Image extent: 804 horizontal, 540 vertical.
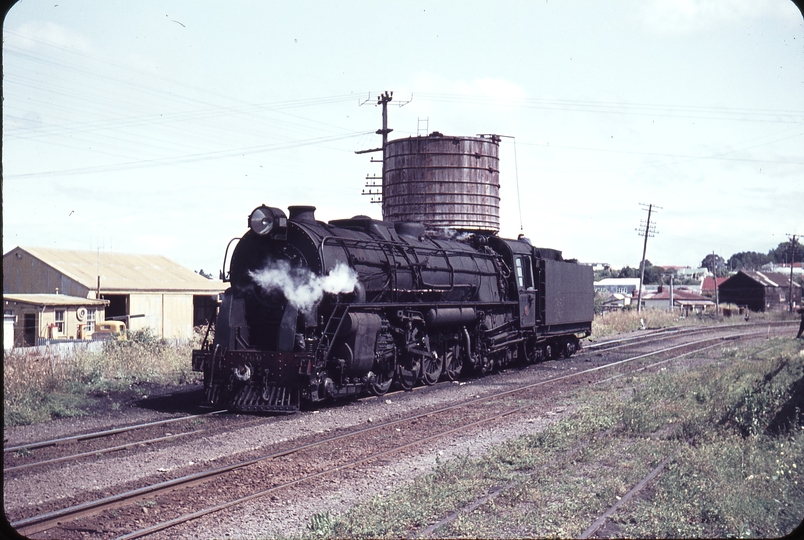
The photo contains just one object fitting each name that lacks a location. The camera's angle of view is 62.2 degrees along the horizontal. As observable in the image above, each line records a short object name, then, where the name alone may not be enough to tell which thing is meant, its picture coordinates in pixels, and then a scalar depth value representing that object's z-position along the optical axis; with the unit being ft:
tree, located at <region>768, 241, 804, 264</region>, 466.13
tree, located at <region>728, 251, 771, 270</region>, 554.05
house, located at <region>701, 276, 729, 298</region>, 299.48
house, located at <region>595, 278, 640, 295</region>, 395.34
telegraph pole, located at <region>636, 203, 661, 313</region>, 180.14
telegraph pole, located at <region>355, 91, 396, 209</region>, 109.81
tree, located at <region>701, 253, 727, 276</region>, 535.80
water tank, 82.64
